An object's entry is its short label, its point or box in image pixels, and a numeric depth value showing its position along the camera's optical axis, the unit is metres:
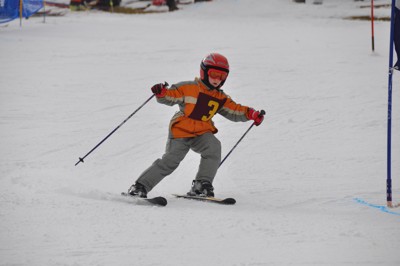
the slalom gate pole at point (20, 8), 39.24
